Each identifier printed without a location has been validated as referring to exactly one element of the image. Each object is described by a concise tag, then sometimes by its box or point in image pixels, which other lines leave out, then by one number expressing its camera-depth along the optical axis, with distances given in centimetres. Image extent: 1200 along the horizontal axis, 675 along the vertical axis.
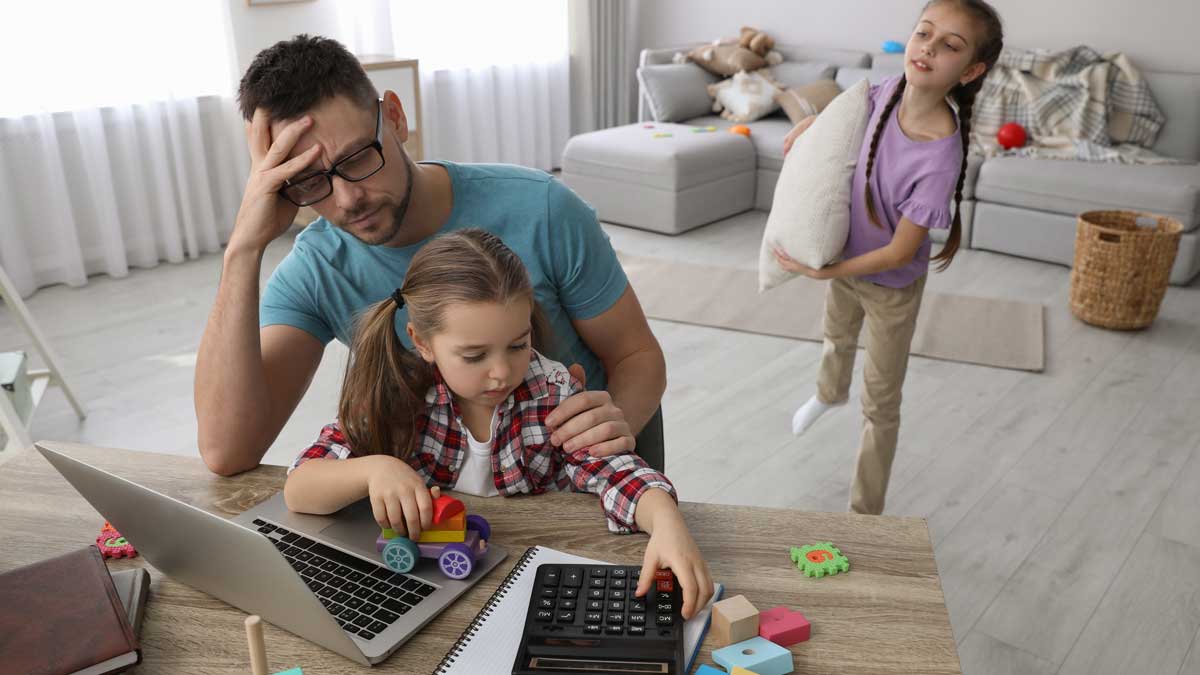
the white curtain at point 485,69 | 478
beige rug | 316
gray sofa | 372
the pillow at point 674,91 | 496
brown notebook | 79
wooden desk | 83
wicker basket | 316
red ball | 420
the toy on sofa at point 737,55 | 515
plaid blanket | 415
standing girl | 186
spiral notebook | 81
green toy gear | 93
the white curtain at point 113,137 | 360
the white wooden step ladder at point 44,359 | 256
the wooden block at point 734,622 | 82
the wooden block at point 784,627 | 83
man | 118
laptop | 78
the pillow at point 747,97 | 496
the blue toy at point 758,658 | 79
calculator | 79
